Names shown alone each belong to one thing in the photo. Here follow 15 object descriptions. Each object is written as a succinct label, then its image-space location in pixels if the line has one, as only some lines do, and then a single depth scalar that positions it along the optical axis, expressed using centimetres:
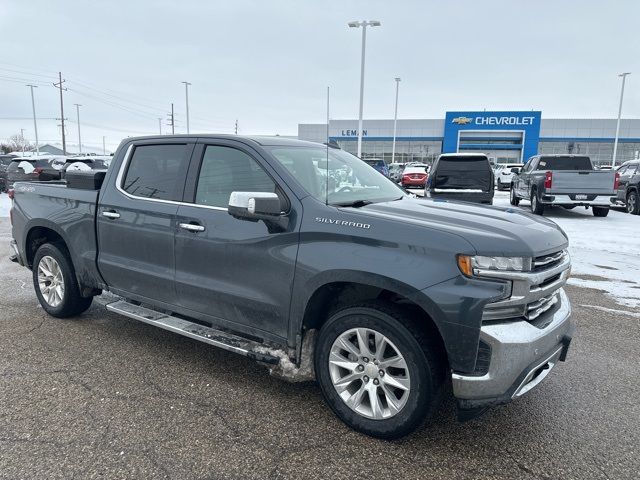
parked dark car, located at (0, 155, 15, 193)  2025
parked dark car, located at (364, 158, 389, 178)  2497
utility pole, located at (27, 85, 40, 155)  6506
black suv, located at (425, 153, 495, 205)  1197
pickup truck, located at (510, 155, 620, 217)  1305
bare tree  9849
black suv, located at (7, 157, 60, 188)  1678
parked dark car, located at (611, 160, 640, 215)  1495
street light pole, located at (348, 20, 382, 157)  2205
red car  2688
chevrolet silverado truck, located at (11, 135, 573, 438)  263
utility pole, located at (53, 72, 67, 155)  5575
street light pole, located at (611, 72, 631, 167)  4331
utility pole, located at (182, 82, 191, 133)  3682
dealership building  5706
